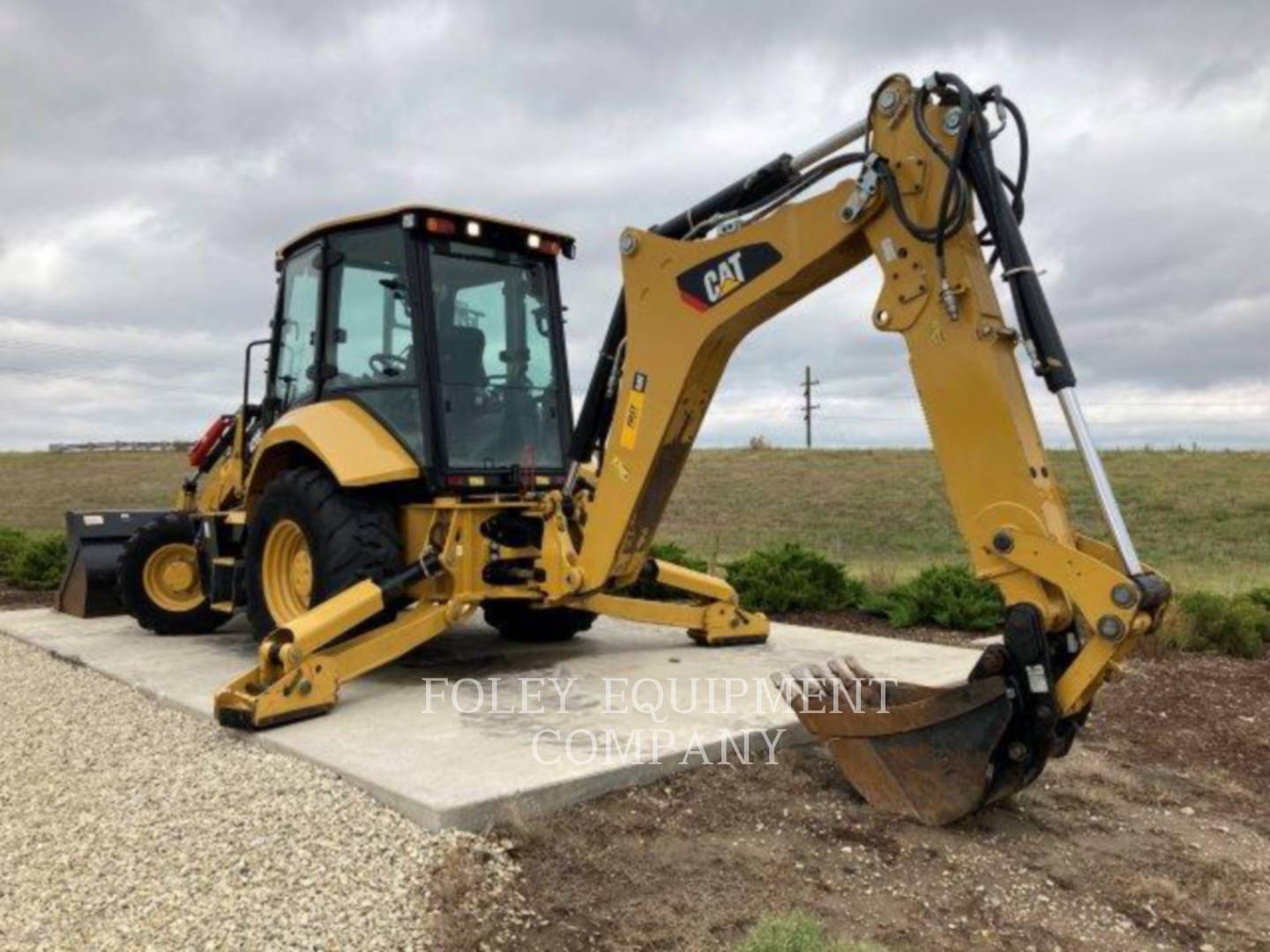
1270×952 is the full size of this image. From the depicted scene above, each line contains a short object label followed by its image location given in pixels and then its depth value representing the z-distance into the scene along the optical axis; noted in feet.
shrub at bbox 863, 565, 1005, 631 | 28.66
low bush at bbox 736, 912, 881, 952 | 9.92
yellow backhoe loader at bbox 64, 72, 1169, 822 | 13.03
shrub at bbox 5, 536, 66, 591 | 40.47
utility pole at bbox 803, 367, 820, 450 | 168.04
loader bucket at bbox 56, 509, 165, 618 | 31.55
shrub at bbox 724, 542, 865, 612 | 31.71
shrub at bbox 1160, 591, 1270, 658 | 25.64
